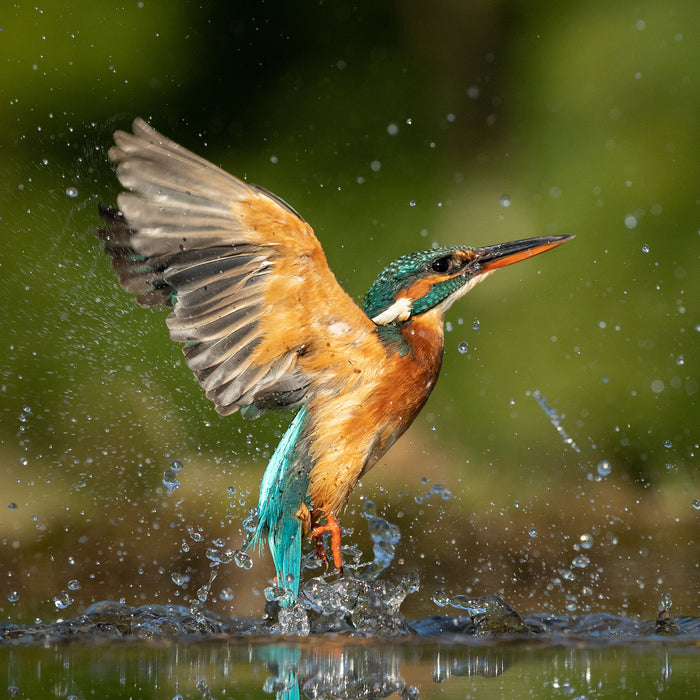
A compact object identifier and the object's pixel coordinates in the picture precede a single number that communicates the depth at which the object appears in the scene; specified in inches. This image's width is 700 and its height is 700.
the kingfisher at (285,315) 195.3
